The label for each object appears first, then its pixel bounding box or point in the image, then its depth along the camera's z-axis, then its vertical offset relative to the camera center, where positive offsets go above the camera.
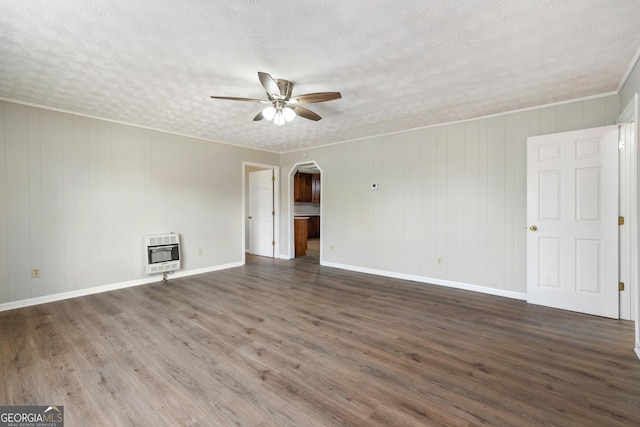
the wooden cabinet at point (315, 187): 9.87 +0.81
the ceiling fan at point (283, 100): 2.59 +1.09
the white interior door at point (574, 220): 3.03 -0.15
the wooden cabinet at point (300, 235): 6.81 -0.62
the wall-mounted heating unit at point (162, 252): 4.44 -0.69
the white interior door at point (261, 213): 6.75 -0.08
